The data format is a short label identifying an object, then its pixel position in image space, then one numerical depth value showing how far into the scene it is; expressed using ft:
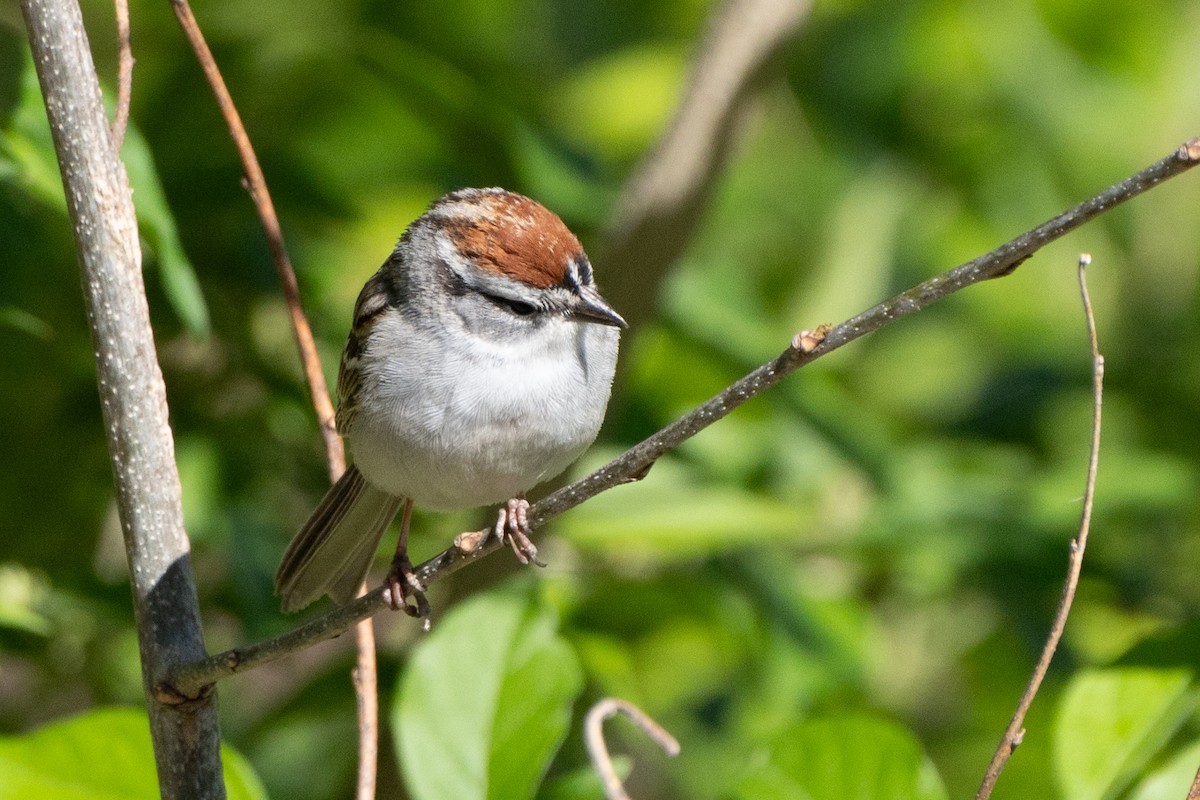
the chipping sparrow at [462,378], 17.70
